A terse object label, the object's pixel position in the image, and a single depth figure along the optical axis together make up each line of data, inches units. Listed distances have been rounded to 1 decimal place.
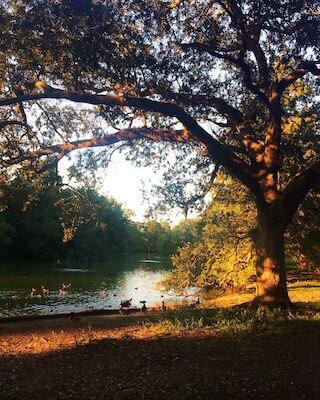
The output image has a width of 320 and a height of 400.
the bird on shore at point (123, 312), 540.4
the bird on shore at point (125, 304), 641.1
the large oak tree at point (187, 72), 348.5
